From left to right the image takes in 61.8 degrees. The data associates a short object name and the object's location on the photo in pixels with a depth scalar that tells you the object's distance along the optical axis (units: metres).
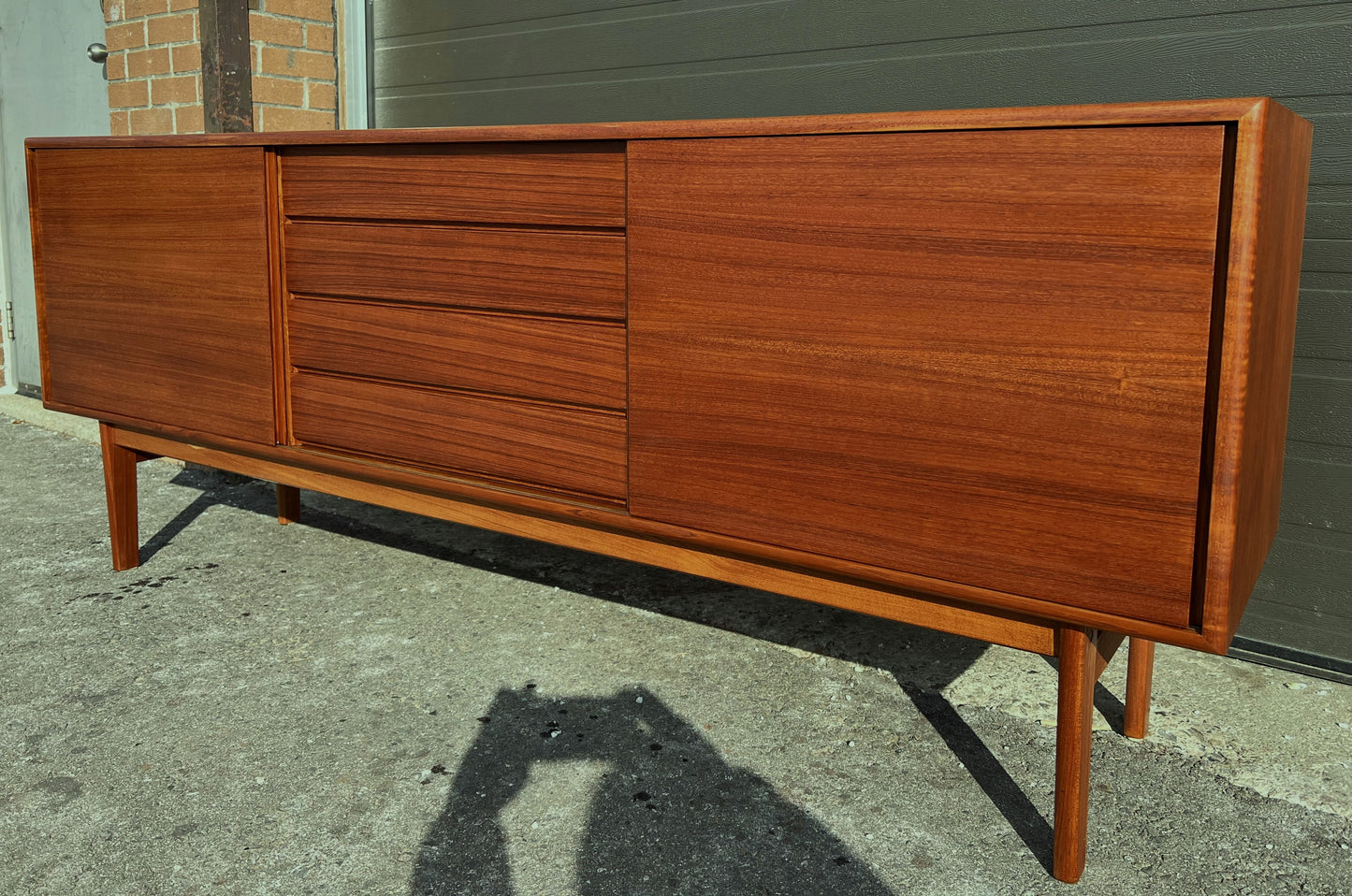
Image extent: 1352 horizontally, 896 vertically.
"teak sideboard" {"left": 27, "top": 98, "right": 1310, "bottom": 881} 1.54
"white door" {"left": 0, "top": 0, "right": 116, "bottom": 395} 4.71
